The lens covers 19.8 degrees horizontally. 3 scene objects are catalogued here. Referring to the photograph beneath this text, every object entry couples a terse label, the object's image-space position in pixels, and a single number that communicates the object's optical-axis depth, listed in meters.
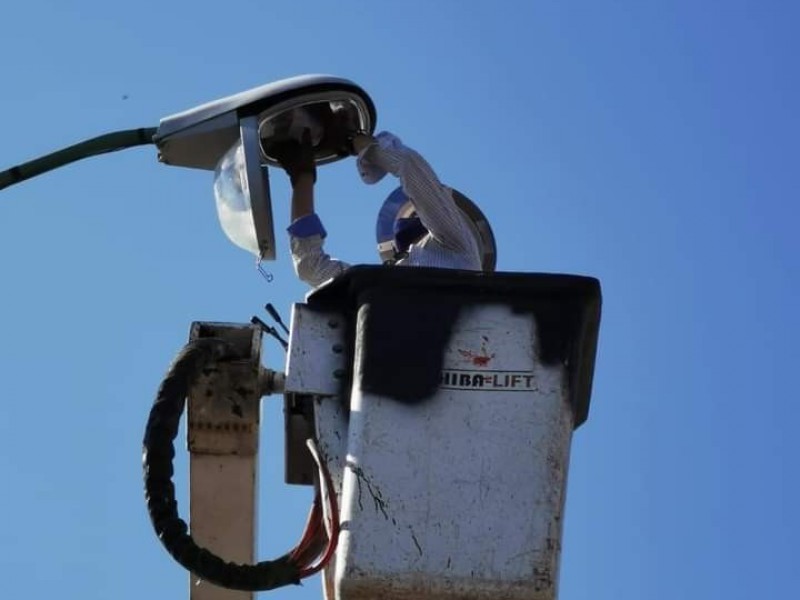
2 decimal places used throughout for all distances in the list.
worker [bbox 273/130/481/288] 5.68
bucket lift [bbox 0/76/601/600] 4.81
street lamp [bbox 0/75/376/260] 5.46
